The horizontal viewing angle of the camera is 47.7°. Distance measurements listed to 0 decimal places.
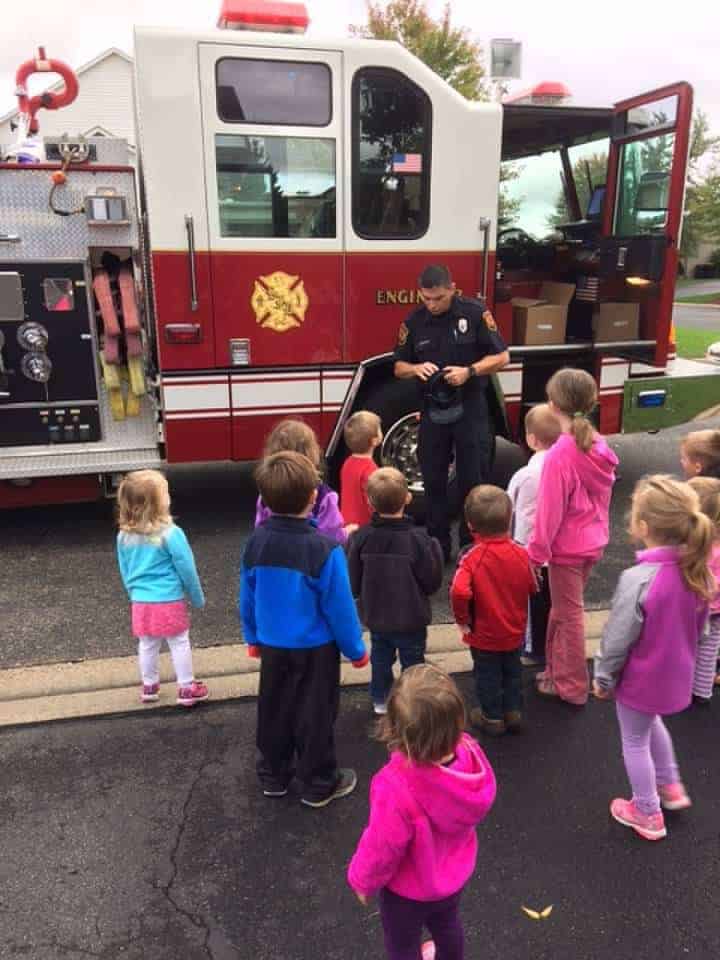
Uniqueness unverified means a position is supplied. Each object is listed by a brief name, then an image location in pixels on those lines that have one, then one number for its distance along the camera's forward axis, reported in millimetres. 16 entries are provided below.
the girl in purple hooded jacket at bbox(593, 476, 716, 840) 2484
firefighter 4520
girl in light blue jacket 3238
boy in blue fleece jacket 2639
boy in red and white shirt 3893
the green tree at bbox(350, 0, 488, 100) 20109
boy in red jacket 2986
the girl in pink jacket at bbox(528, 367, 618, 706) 3230
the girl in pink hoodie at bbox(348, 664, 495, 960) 1756
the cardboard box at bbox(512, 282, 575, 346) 5867
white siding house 26391
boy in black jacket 3008
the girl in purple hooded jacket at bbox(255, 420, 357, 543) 3053
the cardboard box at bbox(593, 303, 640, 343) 6016
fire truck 4844
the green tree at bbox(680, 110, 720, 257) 35125
